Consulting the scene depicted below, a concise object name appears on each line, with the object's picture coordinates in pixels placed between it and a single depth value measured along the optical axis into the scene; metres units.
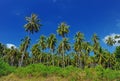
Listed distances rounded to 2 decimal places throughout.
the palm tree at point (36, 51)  28.74
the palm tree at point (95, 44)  26.13
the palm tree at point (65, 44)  25.78
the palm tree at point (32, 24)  22.48
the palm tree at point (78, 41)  25.88
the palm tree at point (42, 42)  27.31
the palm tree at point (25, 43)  24.84
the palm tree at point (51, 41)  26.13
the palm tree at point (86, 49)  27.36
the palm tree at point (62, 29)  24.94
